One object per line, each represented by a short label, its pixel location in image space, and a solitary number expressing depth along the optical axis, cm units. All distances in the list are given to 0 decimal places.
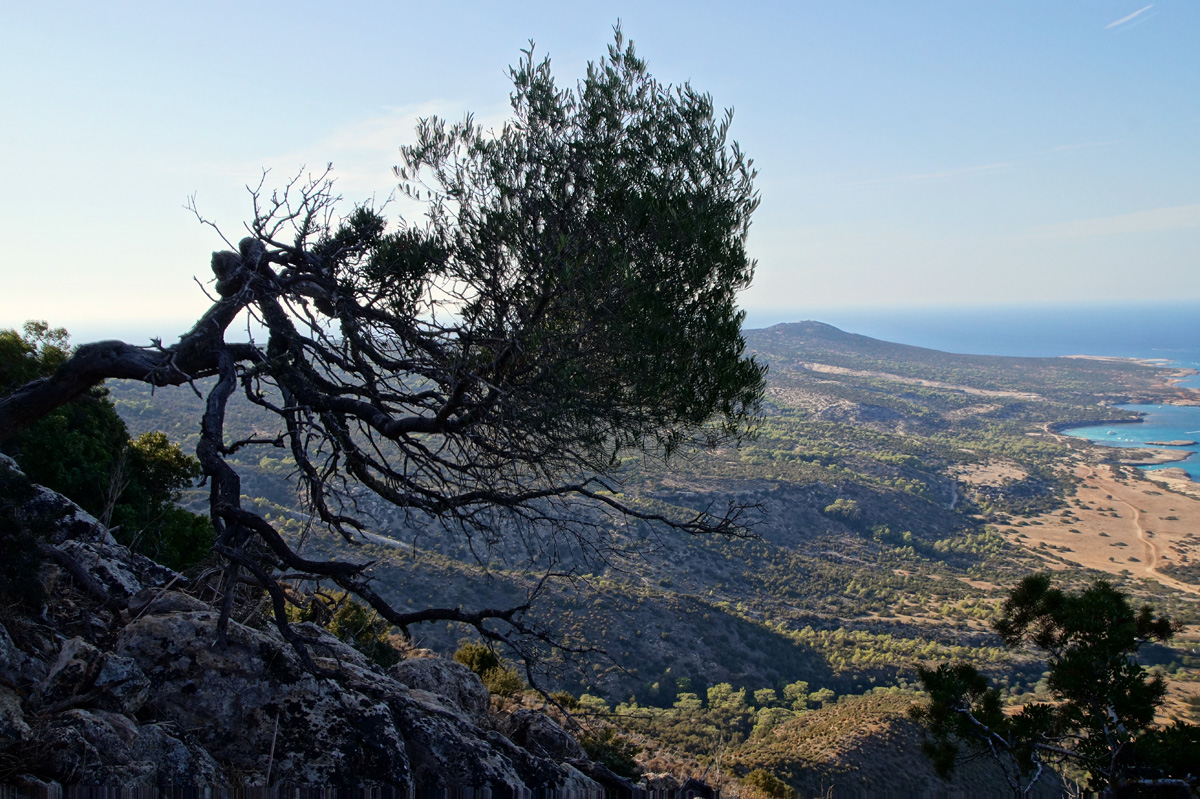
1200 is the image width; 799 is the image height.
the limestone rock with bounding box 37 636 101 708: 364
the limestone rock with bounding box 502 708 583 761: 625
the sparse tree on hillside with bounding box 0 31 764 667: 506
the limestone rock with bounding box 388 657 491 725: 659
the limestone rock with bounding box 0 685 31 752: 308
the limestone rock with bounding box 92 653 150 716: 388
